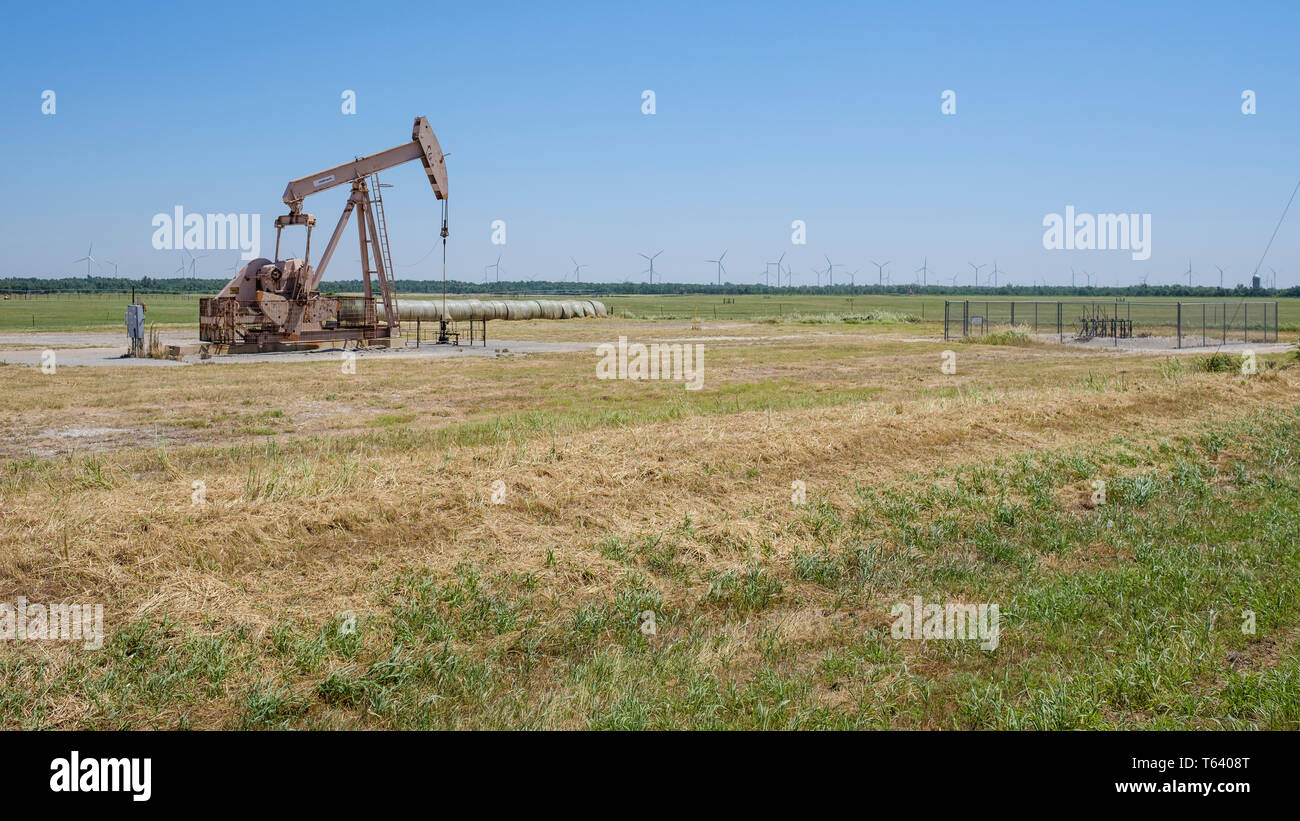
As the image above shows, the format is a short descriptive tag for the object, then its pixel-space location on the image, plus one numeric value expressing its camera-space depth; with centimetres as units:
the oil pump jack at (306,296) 3441
